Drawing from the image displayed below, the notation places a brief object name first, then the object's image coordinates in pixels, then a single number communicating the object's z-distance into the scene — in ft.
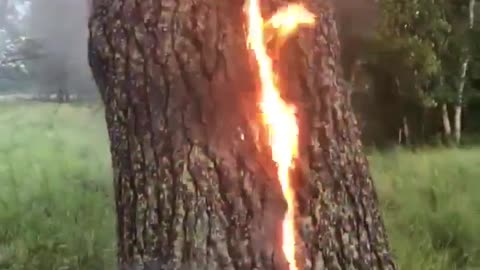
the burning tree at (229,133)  10.18
